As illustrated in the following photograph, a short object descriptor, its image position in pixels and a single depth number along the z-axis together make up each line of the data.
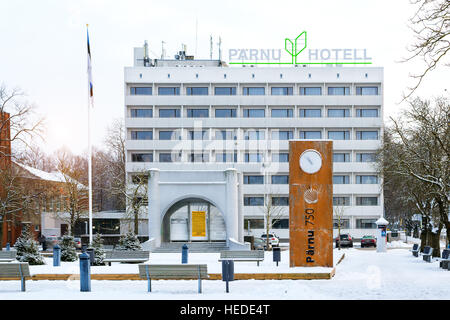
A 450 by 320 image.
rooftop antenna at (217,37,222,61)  81.38
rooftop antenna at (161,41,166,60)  83.16
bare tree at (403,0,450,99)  14.57
